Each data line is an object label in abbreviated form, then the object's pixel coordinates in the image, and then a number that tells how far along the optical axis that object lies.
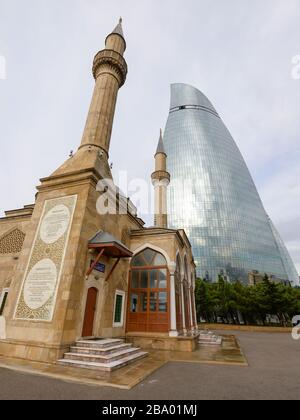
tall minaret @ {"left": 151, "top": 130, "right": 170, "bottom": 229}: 22.72
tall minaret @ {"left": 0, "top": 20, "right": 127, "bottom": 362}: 8.30
